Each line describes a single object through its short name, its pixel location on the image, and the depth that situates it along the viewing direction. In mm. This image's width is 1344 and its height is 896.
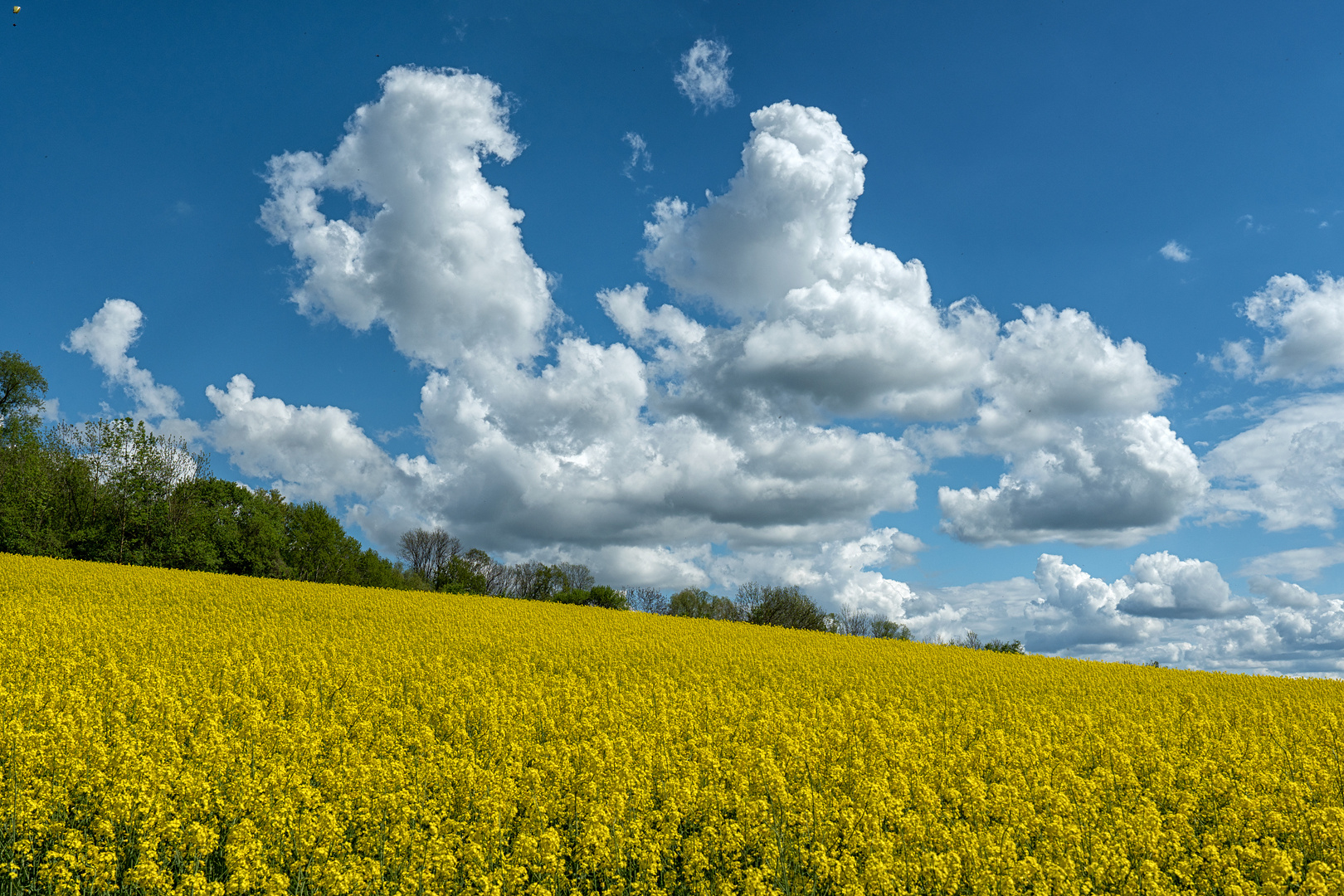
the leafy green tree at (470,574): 77312
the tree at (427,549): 88812
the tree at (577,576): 84312
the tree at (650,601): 86088
